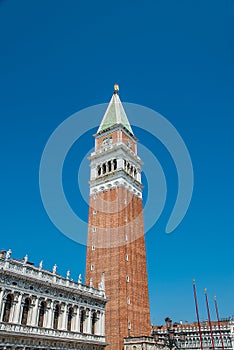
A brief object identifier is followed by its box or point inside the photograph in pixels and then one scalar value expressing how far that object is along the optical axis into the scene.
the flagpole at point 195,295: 34.44
